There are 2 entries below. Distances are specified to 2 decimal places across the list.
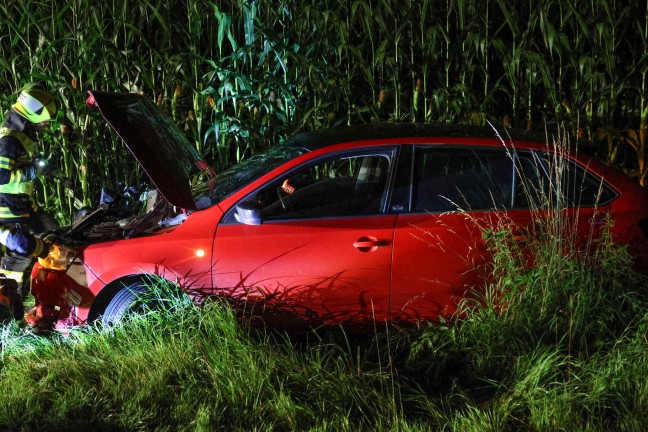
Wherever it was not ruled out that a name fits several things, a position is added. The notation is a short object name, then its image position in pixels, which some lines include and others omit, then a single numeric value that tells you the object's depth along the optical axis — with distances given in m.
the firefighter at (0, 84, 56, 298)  6.99
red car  6.02
